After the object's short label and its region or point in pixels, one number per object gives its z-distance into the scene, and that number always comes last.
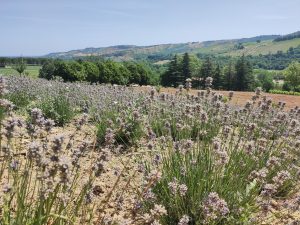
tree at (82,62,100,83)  43.78
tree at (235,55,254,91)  45.55
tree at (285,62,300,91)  52.62
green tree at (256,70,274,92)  61.87
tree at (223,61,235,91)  46.27
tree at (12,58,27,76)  33.35
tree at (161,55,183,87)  46.63
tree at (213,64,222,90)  43.67
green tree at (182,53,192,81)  44.97
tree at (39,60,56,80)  44.70
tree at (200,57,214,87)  44.87
